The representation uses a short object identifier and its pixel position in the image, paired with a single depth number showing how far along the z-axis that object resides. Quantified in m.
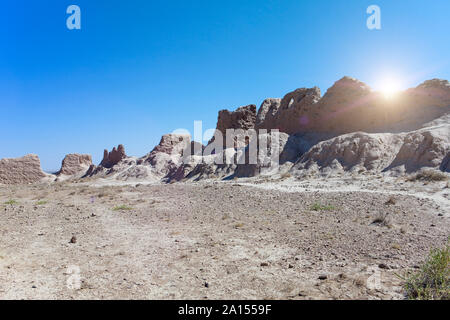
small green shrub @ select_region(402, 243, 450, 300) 4.40
